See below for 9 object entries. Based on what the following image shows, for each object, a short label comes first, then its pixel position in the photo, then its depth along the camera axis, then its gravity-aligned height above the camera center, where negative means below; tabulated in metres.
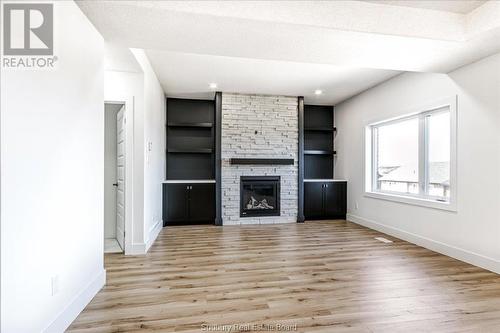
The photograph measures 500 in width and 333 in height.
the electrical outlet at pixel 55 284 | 1.73 -0.79
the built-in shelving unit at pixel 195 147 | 5.52 +0.43
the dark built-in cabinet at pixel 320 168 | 5.95 -0.04
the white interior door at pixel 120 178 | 3.68 -0.17
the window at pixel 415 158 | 3.71 +0.15
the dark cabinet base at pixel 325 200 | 5.94 -0.76
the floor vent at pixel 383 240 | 4.18 -1.19
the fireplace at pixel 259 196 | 5.62 -0.64
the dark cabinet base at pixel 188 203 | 5.36 -0.75
